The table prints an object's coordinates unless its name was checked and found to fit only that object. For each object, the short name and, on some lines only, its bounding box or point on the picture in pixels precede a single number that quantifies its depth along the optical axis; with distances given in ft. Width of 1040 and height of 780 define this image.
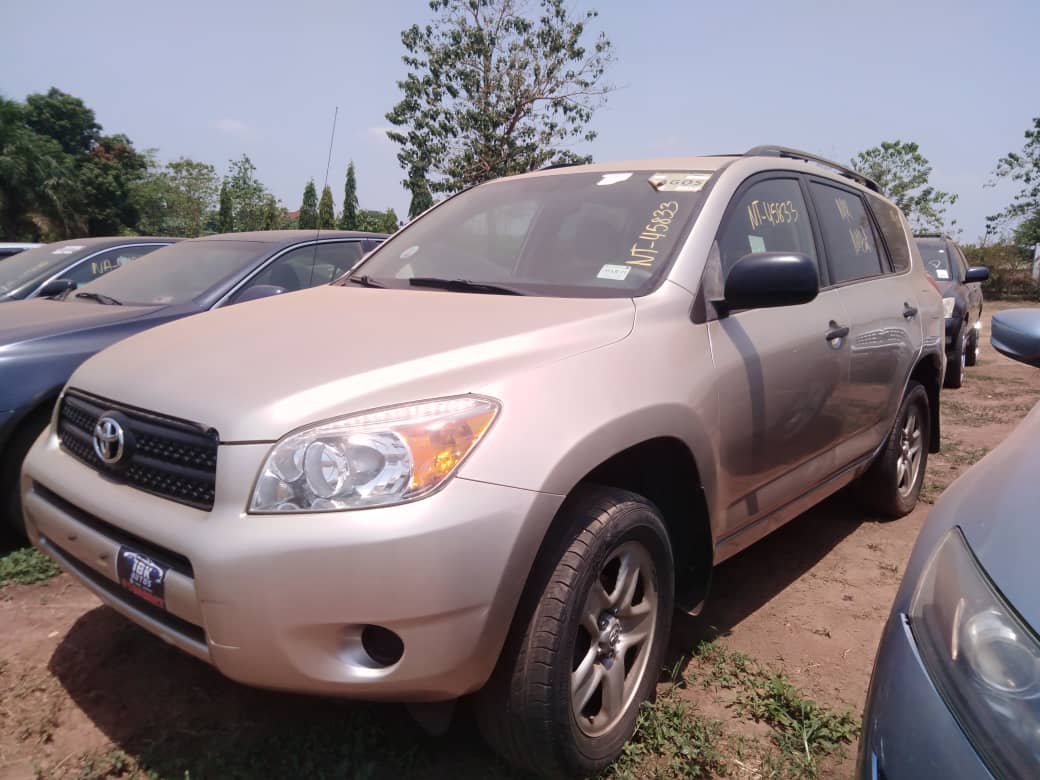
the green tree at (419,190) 65.98
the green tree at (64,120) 141.08
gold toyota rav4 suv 5.22
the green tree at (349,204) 56.85
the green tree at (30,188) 96.94
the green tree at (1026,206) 99.30
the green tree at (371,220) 109.91
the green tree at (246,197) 118.73
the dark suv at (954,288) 26.40
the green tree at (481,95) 65.00
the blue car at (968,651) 3.56
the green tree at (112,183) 122.62
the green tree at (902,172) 111.96
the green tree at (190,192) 127.44
